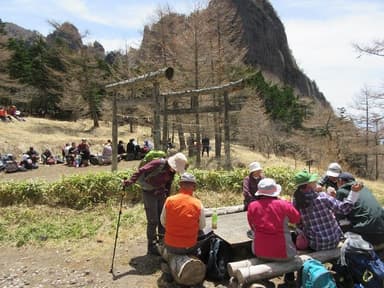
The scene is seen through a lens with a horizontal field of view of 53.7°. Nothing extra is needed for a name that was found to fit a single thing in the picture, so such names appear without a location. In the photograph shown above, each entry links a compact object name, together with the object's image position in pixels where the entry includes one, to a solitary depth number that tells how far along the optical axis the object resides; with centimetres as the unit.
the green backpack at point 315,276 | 396
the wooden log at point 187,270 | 445
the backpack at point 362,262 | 405
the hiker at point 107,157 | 1706
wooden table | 489
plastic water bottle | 537
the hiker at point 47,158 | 1788
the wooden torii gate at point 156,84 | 959
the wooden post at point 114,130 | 1270
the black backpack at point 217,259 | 484
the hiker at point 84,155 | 1689
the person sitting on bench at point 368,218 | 459
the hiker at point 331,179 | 606
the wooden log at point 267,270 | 403
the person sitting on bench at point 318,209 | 452
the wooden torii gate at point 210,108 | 1168
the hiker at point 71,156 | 1720
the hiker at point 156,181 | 540
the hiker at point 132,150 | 1833
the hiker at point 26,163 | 1609
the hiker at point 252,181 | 620
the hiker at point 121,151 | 1839
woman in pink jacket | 418
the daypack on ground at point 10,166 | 1536
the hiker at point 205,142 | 2218
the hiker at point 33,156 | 1683
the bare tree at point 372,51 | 1717
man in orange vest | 457
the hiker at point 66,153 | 1779
